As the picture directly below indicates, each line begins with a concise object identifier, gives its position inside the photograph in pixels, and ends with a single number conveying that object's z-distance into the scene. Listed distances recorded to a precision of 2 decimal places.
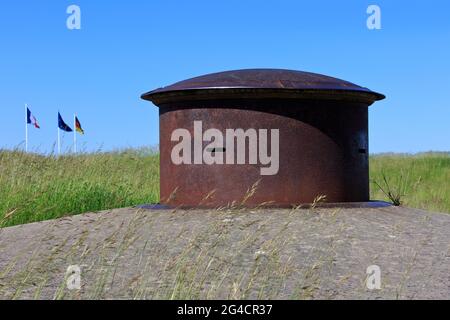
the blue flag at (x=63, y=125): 22.03
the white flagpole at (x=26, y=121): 20.66
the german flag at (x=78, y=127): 22.42
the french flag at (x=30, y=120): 22.17
